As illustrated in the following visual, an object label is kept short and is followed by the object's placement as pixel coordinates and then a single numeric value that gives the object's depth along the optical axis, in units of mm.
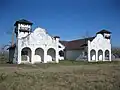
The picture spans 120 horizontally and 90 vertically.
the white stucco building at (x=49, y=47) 19729
